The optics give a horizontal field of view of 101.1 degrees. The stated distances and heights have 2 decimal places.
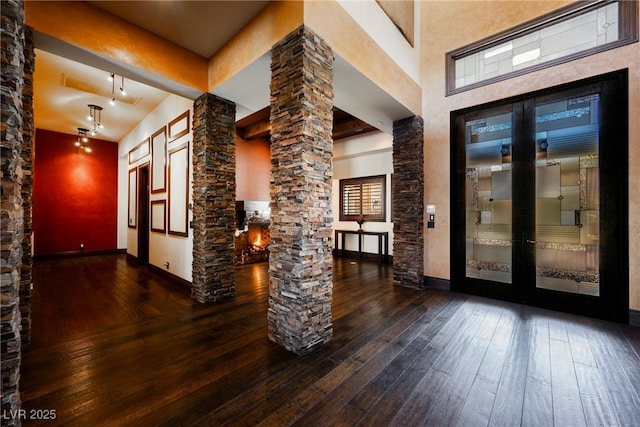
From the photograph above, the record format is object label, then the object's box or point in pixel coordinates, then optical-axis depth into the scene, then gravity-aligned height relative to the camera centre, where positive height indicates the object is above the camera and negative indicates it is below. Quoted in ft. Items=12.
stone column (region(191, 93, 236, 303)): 12.05 +0.77
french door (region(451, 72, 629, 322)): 10.28 +0.65
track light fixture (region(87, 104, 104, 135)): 18.24 +7.31
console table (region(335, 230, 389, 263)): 21.54 -2.26
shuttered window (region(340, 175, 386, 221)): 22.79 +1.40
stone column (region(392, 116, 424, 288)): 14.56 +0.58
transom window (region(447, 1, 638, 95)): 10.32 +7.61
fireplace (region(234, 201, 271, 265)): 20.92 -1.54
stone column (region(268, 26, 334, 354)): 7.83 +0.66
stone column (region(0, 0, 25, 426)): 3.76 +0.03
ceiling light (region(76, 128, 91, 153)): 23.44 +6.67
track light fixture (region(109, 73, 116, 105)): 13.88 +7.31
